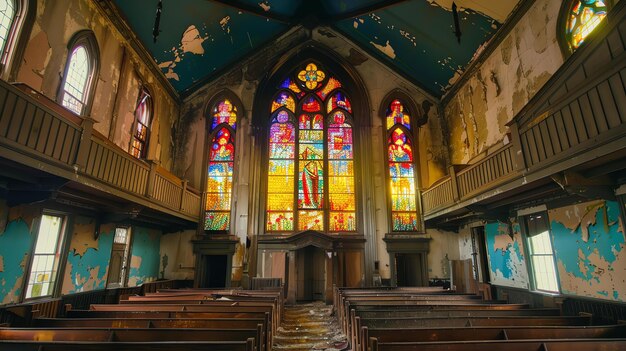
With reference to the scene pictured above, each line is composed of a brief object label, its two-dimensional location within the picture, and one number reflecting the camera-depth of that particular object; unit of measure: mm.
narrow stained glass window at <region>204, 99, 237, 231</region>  12500
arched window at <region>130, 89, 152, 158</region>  10172
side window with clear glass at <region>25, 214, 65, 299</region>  6547
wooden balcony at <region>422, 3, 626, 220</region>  4336
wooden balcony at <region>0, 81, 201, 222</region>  4395
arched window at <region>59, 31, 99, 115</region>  7135
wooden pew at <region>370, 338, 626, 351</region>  3229
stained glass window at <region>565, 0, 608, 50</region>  6422
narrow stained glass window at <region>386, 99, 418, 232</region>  12570
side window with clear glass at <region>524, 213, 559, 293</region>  7340
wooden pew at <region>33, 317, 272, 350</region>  4566
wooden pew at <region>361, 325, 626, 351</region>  3838
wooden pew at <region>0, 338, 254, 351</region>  3160
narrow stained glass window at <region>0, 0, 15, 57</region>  5598
